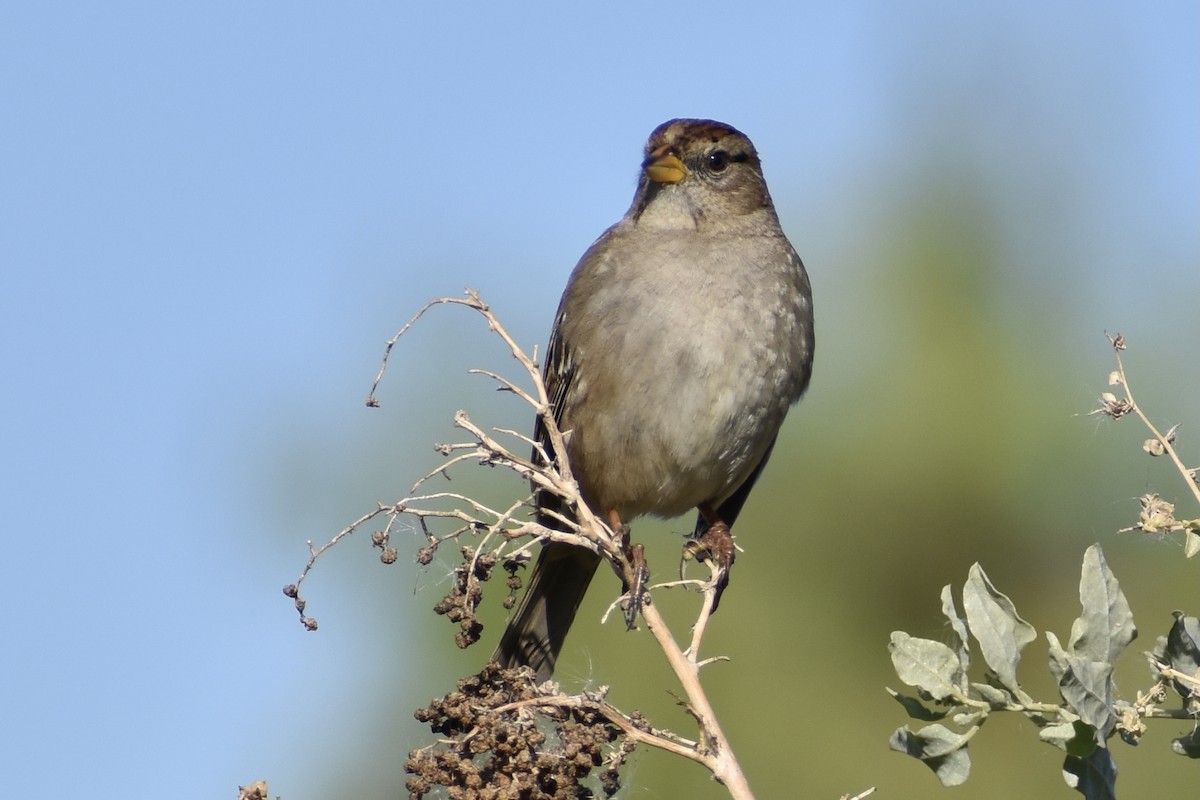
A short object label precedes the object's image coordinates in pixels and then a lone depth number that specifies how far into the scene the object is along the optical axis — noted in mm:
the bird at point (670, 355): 9305
